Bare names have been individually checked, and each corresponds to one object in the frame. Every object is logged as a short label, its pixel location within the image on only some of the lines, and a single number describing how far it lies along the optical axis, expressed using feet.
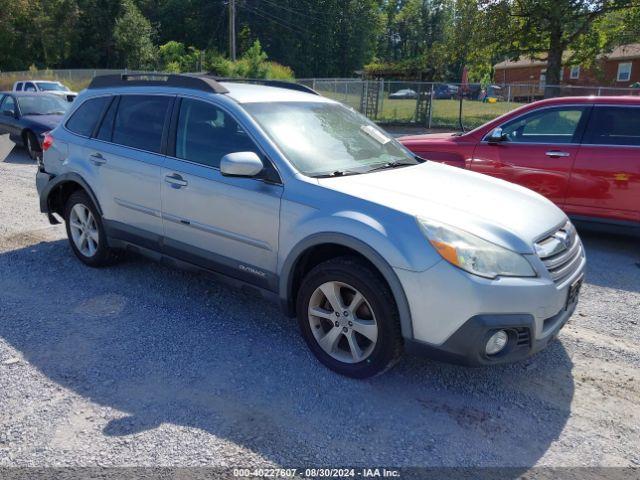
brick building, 147.46
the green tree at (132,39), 160.04
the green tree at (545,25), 67.26
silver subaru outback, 10.06
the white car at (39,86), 73.16
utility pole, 117.80
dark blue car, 39.81
